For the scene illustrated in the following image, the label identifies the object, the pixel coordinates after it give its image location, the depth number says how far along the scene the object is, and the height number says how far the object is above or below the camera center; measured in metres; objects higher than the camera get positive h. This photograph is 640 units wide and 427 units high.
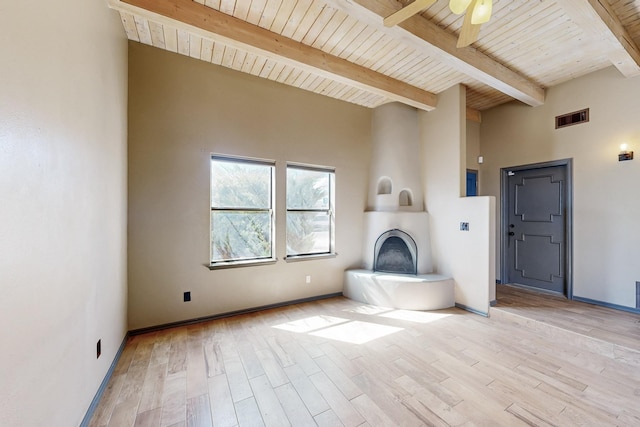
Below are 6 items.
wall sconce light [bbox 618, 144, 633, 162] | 3.07 +0.73
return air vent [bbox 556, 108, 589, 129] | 3.44 +1.34
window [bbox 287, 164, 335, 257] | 3.73 +0.02
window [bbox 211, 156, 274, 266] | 3.20 +0.03
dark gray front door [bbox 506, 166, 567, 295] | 3.75 -0.24
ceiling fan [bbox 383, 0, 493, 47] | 1.61 +1.36
